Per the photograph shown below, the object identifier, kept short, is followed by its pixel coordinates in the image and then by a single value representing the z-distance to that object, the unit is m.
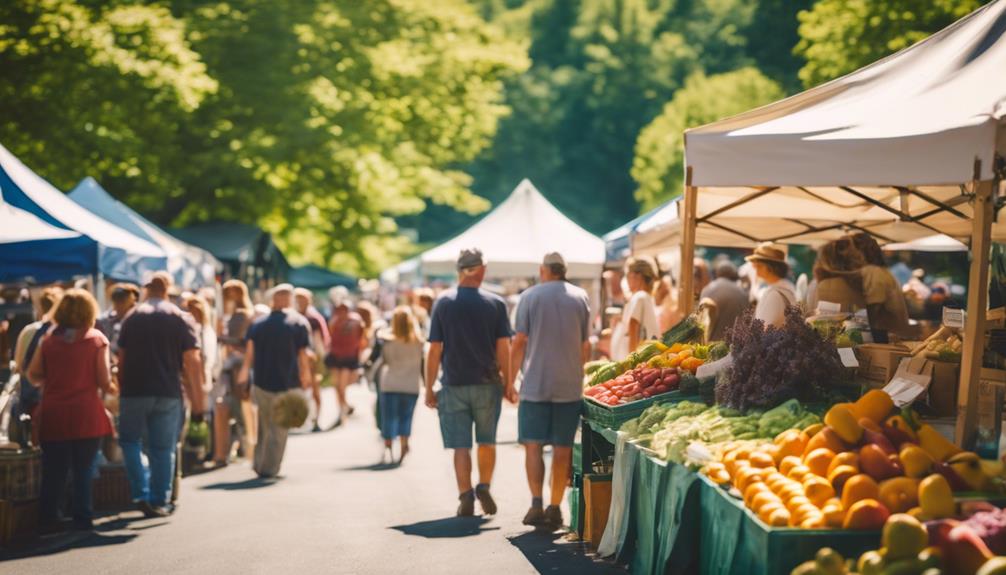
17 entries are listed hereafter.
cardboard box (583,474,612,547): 9.50
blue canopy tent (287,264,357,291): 45.50
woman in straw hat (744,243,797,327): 9.96
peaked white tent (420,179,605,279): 21.22
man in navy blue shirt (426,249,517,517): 11.12
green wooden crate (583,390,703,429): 9.24
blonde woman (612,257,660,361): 12.66
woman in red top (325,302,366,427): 22.39
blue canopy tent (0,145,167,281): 12.27
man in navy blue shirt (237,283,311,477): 14.42
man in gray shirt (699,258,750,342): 13.03
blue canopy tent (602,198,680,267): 15.90
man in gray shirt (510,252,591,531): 10.48
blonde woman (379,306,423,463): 16.34
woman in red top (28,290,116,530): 10.72
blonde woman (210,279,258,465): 16.19
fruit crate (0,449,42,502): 10.31
